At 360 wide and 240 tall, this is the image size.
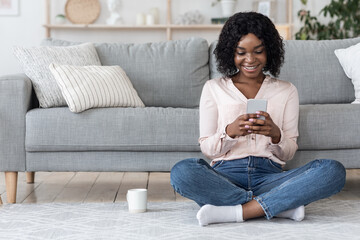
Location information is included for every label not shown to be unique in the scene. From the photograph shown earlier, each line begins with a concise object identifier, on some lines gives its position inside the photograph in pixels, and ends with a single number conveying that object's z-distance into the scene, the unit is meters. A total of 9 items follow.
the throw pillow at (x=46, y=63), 2.81
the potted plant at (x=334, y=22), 5.19
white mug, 2.32
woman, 2.08
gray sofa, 2.62
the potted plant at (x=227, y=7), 5.32
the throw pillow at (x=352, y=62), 3.10
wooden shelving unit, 5.23
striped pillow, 2.67
